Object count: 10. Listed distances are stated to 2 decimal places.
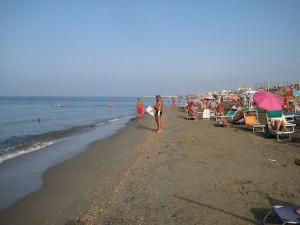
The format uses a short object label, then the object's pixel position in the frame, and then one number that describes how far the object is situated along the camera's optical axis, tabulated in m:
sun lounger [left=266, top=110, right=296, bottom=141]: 10.84
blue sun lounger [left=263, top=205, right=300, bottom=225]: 3.46
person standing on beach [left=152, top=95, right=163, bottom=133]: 13.08
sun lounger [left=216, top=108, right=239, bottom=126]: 17.09
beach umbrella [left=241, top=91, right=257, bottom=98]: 26.72
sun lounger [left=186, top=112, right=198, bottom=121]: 19.98
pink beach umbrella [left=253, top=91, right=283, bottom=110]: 10.60
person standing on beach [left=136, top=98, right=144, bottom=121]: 21.62
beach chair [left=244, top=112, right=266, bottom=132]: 12.79
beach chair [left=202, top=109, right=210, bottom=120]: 20.02
